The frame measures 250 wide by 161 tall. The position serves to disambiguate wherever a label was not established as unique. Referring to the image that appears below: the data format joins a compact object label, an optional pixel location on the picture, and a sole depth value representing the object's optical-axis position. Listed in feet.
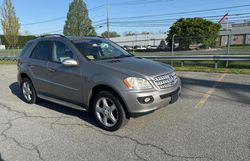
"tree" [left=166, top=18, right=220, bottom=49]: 135.85
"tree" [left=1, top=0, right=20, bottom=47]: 94.94
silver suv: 12.79
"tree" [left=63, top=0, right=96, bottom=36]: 175.22
